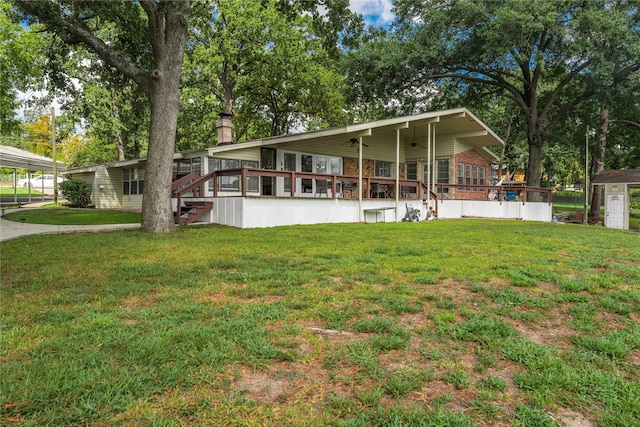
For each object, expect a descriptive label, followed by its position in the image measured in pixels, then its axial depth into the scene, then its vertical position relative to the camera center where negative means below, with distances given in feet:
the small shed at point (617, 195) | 55.32 +1.12
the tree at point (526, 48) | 46.98 +23.00
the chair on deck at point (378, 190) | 48.08 +1.77
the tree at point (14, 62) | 58.34 +23.91
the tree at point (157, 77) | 28.19 +10.25
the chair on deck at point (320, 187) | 49.33 +2.30
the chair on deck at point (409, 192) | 51.06 +1.66
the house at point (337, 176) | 36.04 +4.07
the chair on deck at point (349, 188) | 43.88 +1.92
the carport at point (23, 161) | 49.32 +6.87
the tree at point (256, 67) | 66.23 +26.34
